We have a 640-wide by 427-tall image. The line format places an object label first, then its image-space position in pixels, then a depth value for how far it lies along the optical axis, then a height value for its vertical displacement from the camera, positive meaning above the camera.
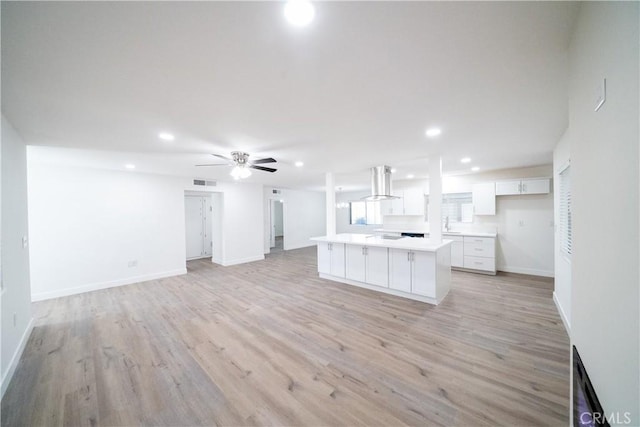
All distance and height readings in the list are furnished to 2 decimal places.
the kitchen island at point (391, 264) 3.64 -1.00
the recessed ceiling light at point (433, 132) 2.76 +1.00
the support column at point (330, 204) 5.56 +0.18
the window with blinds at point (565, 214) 2.90 -0.08
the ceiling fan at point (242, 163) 3.49 +0.78
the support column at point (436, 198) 3.99 +0.21
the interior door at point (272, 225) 9.25 -0.57
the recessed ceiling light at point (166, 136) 2.76 +0.98
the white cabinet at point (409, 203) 6.79 +0.24
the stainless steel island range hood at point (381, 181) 4.90 +0.65
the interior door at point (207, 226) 7.87 -0.45
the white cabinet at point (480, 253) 5.17 -1.05
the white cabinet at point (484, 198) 5.49 +0.27
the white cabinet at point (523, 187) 4.93 +0.51
